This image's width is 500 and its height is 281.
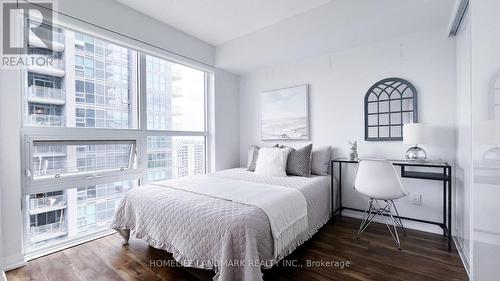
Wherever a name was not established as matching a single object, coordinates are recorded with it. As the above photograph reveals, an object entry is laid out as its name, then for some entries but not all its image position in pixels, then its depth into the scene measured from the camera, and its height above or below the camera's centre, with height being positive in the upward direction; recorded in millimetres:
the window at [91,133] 2113 +71
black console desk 2145 -427
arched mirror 2641 +373
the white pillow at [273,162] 2898 -344
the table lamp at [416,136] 2318 +13
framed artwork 3439 +416
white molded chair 2205 -472
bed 1409 -686
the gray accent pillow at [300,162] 2883 -333
